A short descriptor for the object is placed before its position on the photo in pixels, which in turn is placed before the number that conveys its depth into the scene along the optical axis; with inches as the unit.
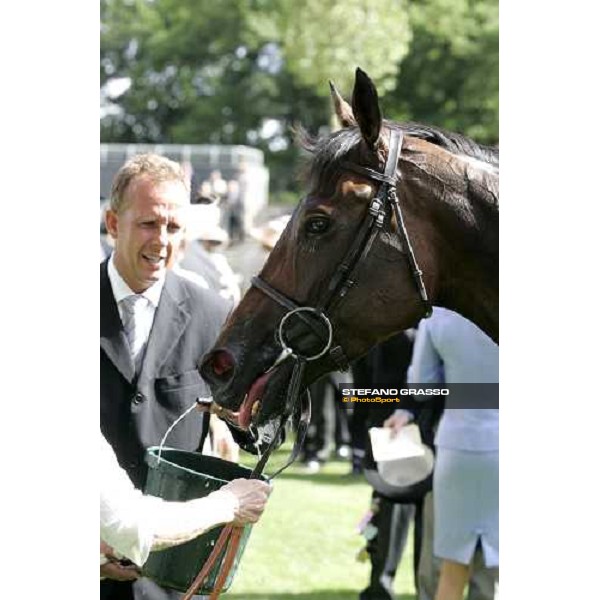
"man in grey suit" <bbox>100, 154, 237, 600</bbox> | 127.1
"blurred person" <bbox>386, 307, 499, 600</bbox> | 175.3
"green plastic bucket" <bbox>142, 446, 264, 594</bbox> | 115.9
